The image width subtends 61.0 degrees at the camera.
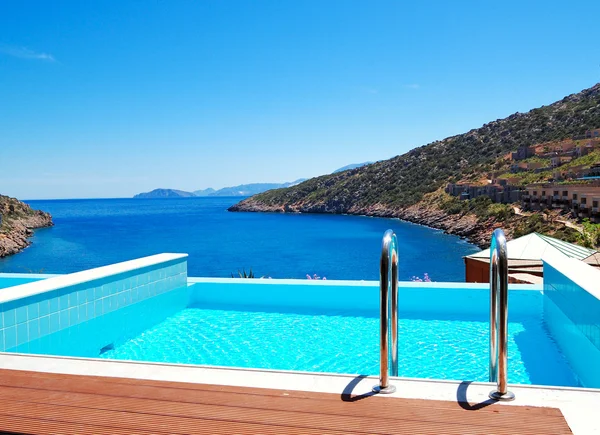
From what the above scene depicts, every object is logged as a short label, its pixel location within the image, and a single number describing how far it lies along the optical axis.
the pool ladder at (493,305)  1.98
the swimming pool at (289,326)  4.34
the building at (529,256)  7.42
